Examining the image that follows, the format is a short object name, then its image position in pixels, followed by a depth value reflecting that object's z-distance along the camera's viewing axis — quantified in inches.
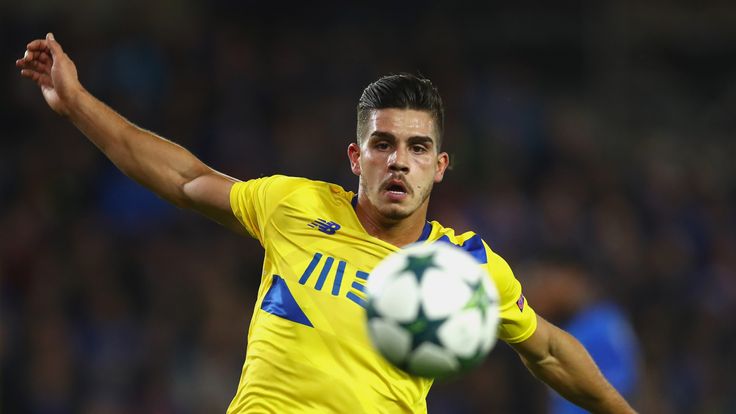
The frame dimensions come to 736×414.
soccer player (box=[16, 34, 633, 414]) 322.7
